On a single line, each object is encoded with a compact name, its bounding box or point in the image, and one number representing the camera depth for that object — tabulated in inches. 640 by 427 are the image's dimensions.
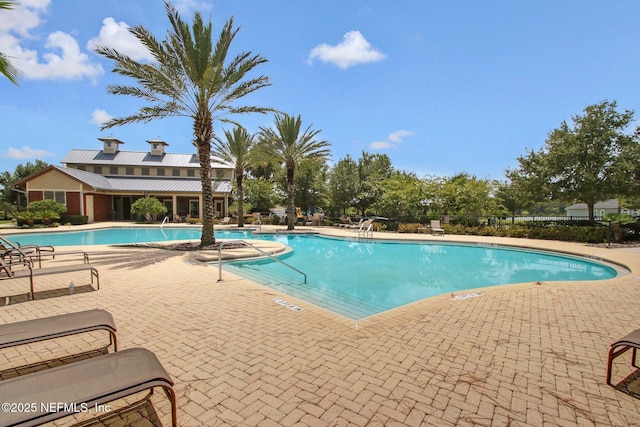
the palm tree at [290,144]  816.3
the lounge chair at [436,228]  768.6
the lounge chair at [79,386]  70.2
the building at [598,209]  2105.1
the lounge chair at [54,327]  109.0
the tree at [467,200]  840.3
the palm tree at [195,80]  452.8
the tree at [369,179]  1094.4
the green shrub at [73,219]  1021.5
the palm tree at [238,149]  927.7
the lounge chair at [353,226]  927.8
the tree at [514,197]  783.1
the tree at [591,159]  650.2
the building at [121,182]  1053.2
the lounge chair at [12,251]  302.5
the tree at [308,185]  1224.8
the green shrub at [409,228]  842.8
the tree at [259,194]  1214.3
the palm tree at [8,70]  179.7
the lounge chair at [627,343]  107.4
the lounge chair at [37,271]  215.0
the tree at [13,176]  1507.0
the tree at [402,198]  920.9
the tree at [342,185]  1119.0
